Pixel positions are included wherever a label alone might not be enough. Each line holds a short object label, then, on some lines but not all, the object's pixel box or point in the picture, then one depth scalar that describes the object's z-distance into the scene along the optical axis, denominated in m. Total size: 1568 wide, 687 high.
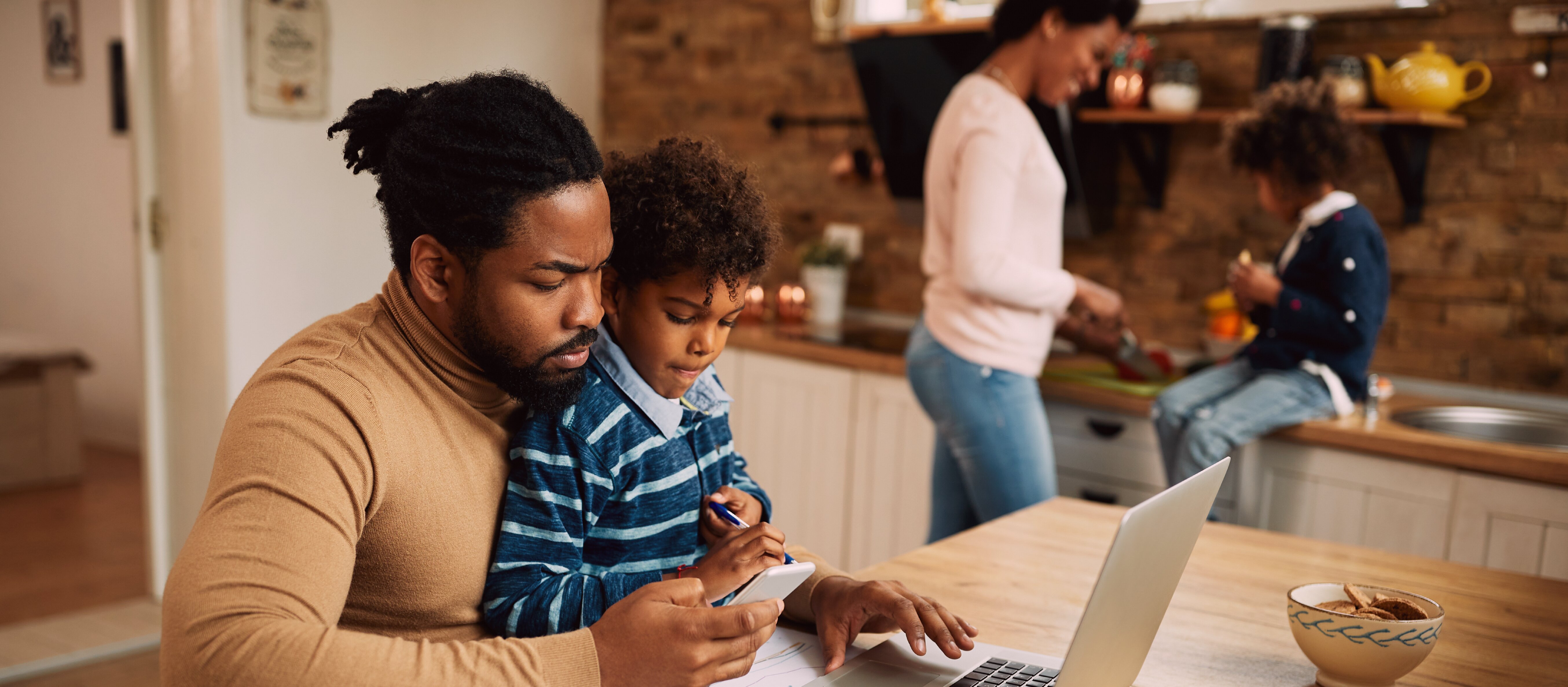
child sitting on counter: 2.15
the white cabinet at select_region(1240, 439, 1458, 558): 2.07
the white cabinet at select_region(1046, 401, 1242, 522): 2.39
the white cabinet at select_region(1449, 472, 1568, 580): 1.96
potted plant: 3.28
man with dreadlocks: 0.74
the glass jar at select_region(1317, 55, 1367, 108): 2.35
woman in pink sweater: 2.01
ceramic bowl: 0.92
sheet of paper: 0.95
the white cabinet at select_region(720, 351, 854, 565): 2.86
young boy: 0.93
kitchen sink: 2.32
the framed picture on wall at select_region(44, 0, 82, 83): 4.61
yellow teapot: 2.30
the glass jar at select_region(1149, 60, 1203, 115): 2.62
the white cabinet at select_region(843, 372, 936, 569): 2.70
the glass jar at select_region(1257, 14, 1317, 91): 2.45
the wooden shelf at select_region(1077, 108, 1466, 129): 2.31
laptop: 0.77
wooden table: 1.03
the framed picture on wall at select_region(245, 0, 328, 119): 2.90
